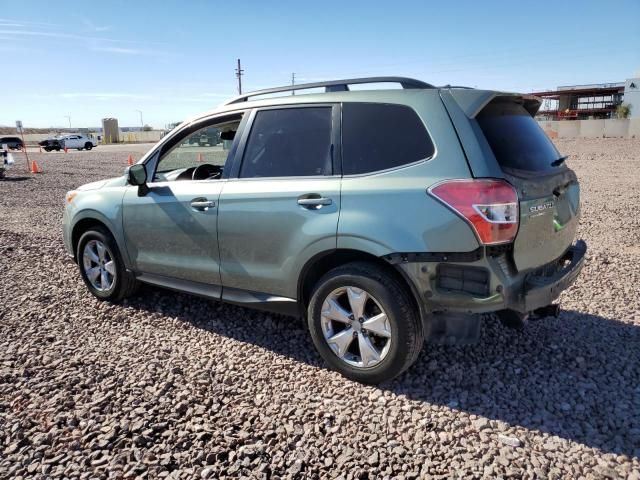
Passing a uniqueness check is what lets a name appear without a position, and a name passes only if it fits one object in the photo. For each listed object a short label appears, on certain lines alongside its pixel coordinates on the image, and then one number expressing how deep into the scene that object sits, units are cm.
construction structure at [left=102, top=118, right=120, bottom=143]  6731
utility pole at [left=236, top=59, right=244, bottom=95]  6567
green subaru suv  284
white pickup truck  4504
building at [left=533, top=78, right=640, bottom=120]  8375
